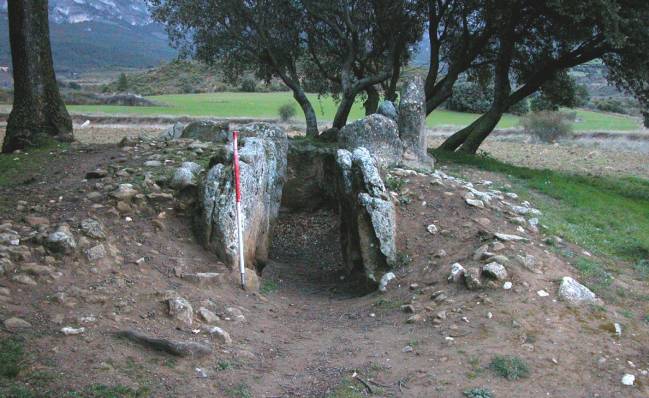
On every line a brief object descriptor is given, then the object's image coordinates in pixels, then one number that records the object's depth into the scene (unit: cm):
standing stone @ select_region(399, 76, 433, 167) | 1748
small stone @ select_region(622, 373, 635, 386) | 752
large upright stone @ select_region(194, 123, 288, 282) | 1073
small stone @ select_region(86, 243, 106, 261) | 912
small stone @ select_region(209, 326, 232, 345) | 828
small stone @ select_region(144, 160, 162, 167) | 1330
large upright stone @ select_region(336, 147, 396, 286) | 1161
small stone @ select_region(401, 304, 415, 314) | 975
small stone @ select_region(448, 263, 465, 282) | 1013
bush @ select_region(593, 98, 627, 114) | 5747
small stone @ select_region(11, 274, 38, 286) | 823
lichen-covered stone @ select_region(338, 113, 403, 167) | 1609
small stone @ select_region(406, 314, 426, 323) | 937
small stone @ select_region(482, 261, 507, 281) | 975
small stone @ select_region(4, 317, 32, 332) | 722
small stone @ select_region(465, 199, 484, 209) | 1309
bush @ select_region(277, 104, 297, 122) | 3819
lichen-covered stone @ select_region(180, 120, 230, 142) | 1739
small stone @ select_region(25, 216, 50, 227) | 984
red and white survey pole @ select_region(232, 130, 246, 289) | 1034
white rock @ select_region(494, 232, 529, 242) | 1111
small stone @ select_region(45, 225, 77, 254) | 900
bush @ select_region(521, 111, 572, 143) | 3584
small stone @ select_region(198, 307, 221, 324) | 869
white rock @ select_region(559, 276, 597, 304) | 940
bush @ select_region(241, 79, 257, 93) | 6278
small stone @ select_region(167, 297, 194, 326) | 841
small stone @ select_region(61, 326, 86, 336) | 734
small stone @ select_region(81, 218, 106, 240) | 961
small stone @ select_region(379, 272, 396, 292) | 1093
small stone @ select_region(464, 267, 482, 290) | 978
